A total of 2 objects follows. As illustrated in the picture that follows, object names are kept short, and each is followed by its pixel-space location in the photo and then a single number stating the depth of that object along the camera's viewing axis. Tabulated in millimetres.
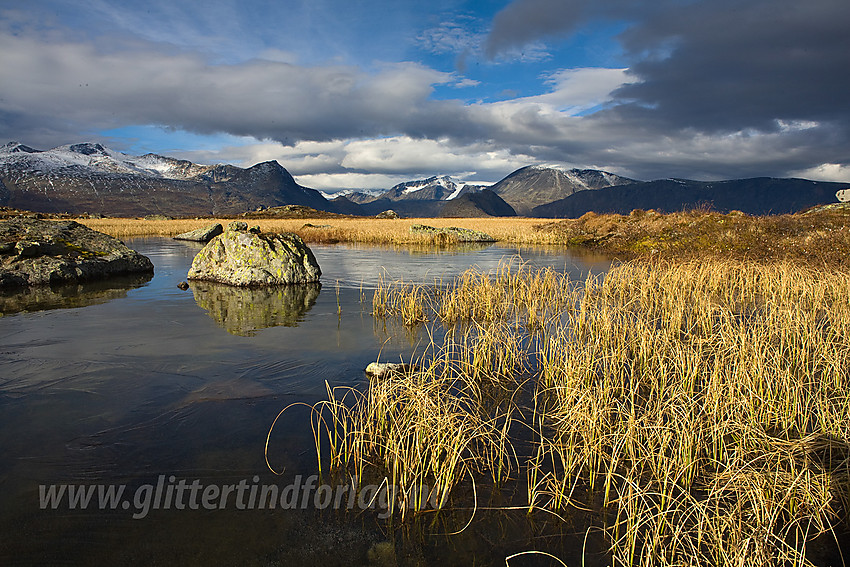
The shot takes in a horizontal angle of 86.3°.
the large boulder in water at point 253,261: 16500
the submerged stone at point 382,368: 7240
